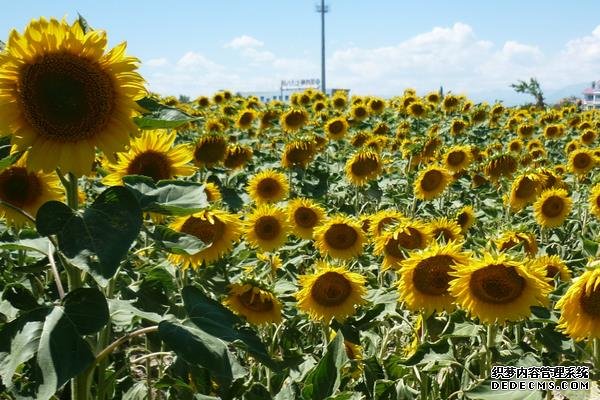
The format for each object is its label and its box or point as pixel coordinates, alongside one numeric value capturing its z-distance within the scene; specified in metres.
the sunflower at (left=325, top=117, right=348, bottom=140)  7.55
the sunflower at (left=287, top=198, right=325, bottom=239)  4.10
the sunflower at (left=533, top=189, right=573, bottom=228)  4.75
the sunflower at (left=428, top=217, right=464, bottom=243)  3.44
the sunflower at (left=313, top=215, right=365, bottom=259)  3.58
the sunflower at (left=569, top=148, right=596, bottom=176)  6.61
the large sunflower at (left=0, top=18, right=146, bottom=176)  1.49
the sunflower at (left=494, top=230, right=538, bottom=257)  3.05
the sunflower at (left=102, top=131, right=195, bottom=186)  2.21
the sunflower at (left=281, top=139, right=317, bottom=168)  5.88
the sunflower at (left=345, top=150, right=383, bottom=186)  5.40
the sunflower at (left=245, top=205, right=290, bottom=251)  3.77
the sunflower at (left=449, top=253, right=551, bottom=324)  2.39
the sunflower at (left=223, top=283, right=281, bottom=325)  2.76
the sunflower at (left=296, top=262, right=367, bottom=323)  2.85
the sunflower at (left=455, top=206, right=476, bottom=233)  4.39
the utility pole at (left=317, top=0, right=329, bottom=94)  46.09
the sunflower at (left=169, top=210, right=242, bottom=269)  2.78
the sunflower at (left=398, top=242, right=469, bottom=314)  2.60
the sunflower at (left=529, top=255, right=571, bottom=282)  3.07
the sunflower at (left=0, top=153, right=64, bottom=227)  2.21
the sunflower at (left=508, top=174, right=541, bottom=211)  4.80
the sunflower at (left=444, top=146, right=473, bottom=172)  6.04
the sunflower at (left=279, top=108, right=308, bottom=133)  7.30
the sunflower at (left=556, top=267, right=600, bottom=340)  2.24
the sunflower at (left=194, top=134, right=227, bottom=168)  5.00
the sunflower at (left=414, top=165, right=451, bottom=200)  5.09
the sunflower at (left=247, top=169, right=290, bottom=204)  4.77
